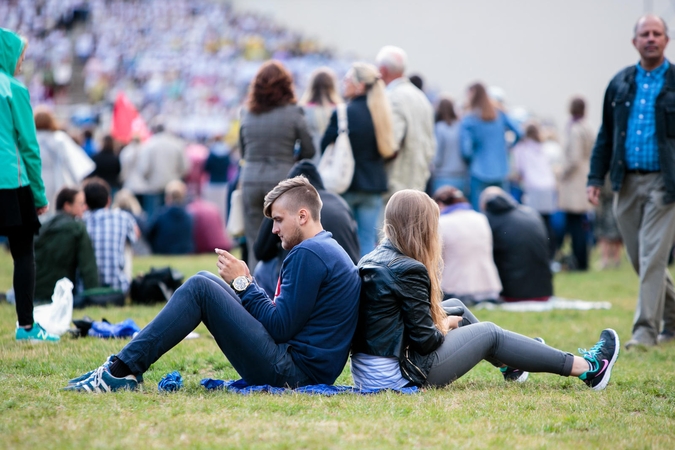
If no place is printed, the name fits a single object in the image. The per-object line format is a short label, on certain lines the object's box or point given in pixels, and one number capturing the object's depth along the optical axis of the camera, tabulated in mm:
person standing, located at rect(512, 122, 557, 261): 25828
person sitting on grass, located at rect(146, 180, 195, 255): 28328
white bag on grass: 12852
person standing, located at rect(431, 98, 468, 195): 22609
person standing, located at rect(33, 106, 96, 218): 20297
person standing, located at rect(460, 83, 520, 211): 22281
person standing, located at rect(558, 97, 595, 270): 24719
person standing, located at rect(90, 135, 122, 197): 28594
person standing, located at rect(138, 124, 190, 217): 31125
